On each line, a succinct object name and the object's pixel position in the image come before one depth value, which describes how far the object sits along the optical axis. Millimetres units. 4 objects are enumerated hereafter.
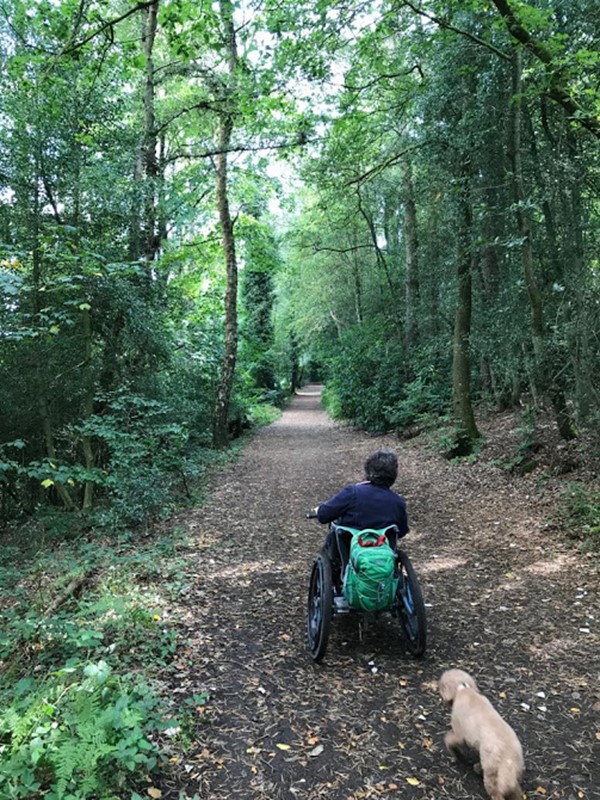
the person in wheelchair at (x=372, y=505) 3768
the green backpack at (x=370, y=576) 3527
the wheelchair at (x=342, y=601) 3598
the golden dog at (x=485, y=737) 2334
